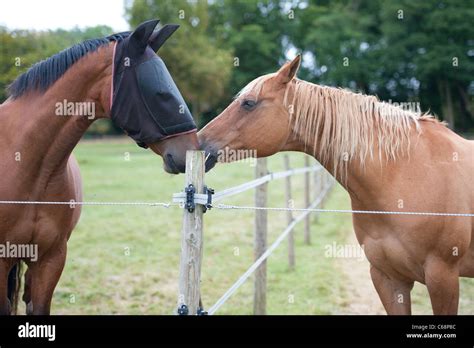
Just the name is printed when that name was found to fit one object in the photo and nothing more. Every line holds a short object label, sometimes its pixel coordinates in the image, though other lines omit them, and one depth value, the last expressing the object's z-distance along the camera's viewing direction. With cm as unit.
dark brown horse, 284
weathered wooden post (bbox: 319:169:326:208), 1235
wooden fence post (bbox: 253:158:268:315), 487
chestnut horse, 295
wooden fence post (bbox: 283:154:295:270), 684
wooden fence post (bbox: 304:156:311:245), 834
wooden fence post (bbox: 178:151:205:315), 250
